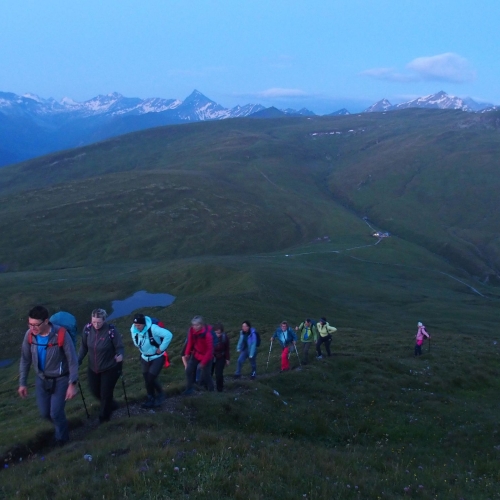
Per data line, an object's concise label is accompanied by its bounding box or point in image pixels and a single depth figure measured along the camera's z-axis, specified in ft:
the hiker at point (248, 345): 79.61
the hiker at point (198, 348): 59.06
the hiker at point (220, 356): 67.41
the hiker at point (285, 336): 86.17
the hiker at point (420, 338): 122.52
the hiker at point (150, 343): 51.08
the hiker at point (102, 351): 45.88
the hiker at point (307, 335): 95.86
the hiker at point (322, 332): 101.14
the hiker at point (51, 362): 40.70
